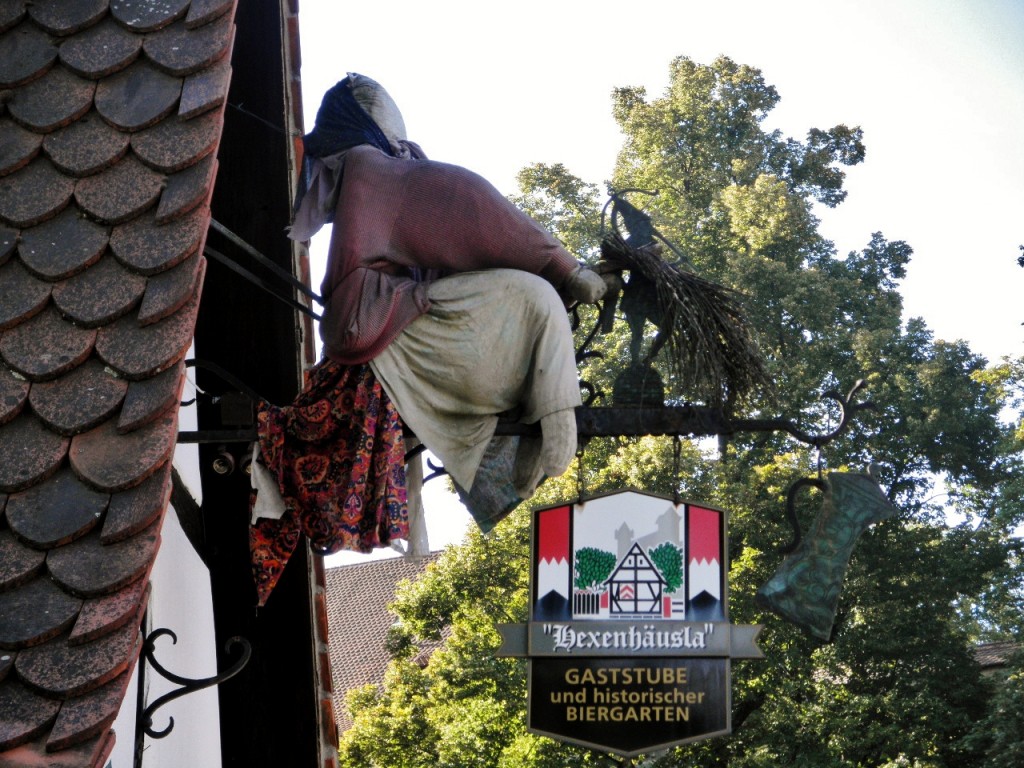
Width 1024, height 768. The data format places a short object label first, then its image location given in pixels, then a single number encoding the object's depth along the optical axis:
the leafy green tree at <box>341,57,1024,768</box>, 18.39
